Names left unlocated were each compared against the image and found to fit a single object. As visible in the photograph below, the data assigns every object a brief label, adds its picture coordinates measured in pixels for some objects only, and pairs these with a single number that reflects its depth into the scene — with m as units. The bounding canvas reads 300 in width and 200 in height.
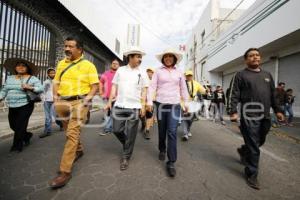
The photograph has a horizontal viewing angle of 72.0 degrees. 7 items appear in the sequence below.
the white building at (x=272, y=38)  9.42
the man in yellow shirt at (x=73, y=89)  2.99
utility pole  31.03
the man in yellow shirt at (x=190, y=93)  5.48
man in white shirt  3.46
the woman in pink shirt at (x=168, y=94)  3.31
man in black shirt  2.99
